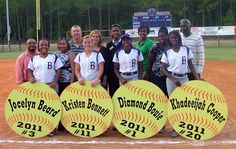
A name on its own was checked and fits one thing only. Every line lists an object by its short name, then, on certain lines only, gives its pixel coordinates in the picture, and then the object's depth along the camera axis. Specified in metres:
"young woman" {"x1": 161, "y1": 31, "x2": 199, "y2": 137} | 8.09
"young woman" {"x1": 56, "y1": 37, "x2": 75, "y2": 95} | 8.54
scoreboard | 44.34
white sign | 52.47
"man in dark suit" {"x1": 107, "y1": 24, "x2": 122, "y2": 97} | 8.73
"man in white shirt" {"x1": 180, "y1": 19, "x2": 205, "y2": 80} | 8.48
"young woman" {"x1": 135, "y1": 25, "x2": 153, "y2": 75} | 8.55
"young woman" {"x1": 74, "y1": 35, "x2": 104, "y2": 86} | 8.25
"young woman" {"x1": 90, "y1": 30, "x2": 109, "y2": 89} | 8.56
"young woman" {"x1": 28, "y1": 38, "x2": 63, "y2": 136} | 8.35
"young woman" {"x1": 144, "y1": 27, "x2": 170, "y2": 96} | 8.34
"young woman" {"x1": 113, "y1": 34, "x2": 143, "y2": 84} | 8.33
